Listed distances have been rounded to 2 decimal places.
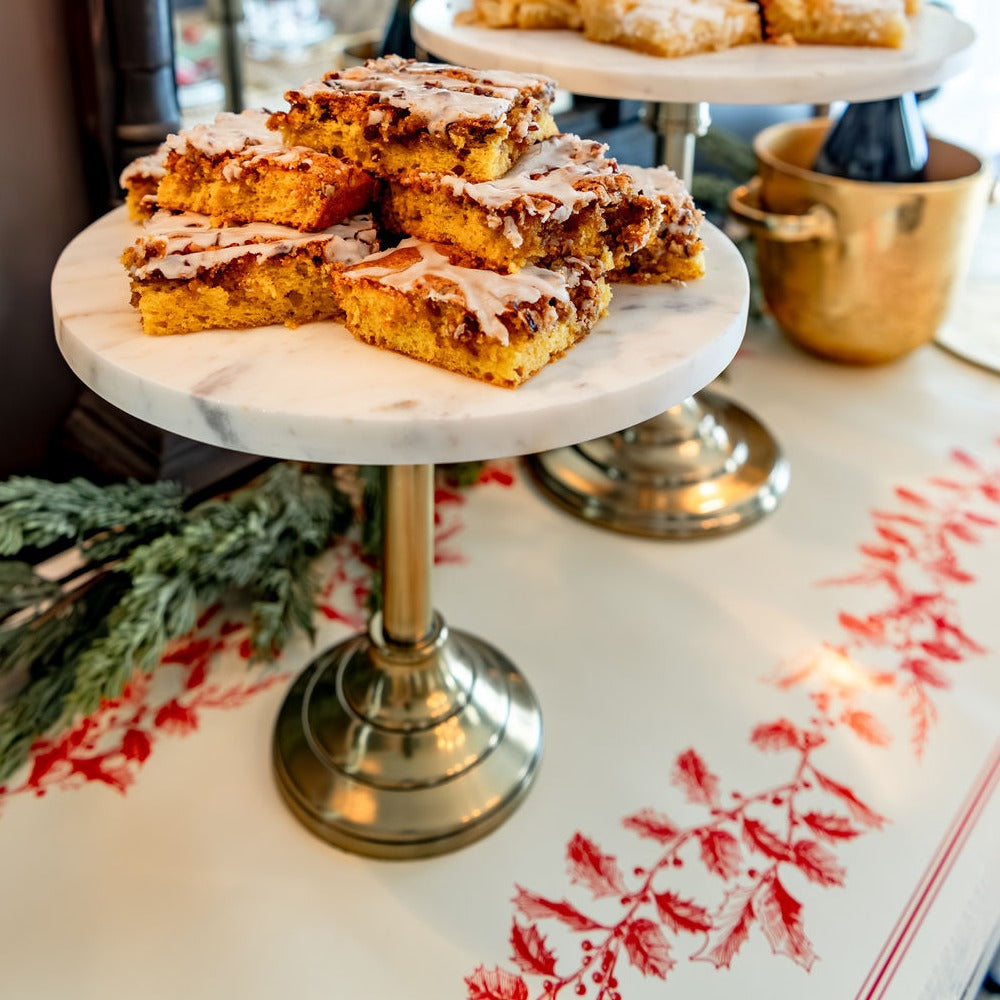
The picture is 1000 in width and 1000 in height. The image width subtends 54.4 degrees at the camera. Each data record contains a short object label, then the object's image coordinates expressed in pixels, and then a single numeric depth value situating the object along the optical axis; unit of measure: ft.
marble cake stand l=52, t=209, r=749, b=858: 1.51
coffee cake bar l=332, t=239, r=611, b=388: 1.59
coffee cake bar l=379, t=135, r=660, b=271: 1.67
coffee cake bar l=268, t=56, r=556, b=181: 1.76
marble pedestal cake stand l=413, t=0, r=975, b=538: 2.56
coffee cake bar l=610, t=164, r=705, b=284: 1.94
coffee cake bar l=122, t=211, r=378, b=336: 1.70
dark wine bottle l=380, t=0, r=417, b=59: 3.34
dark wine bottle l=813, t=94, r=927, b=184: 3.74
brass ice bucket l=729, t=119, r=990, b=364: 3.63
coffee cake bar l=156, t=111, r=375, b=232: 1.79
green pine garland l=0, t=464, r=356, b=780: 2.47
